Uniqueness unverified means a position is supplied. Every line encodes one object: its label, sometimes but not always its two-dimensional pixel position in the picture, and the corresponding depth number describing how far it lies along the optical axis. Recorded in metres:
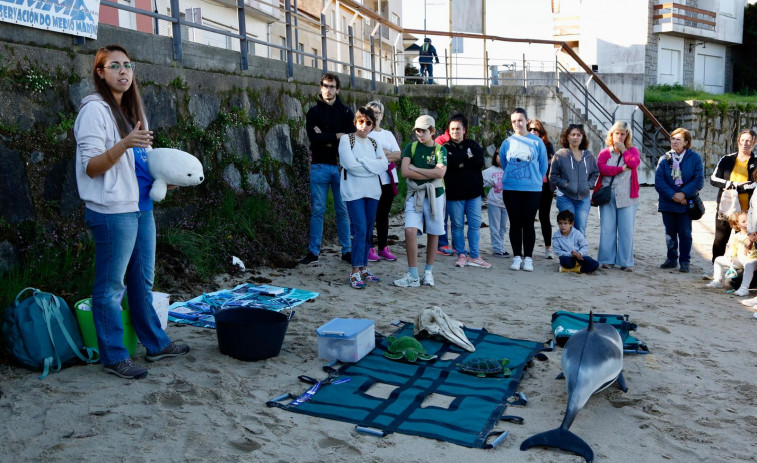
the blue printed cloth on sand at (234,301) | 5.04
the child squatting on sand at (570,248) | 7.26
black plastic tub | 4.12
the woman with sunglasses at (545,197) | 7.78
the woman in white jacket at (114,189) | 3.51
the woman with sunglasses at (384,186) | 7.11
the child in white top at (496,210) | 8.12
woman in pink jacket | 7.42
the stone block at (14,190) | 4.80
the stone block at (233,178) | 7.46
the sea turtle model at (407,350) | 4.29
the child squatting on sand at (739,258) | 6.41
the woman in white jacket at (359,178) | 6.16
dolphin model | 3.13
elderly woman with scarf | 7.45
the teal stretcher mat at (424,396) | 3.37
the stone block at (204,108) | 7.11
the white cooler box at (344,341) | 4.21
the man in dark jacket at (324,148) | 7.01
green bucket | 3.99
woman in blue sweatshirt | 7.17
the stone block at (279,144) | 8.53
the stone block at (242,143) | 7.65
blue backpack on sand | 3.80
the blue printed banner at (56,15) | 4.92
